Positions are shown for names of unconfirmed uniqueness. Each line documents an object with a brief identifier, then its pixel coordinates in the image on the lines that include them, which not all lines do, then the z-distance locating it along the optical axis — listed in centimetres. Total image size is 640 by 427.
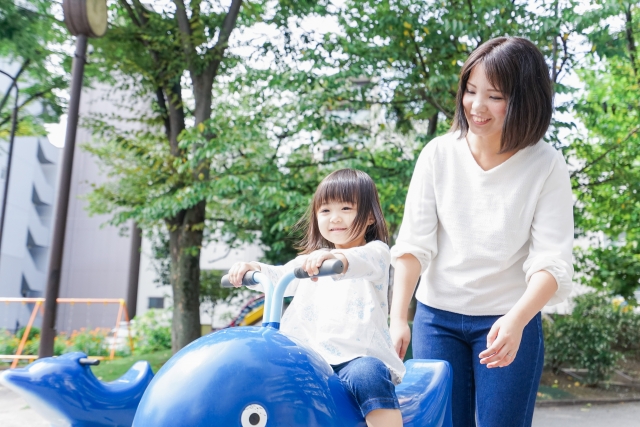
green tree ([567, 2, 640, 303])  799
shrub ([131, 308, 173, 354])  1352
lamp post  568
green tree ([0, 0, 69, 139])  927
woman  192
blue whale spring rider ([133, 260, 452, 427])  148
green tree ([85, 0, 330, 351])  939
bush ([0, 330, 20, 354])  1101
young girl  176
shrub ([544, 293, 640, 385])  916
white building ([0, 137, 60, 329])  2047
